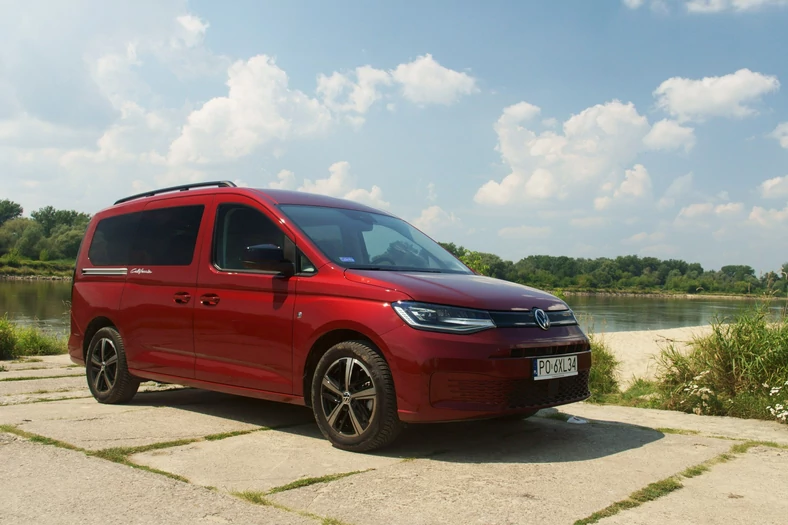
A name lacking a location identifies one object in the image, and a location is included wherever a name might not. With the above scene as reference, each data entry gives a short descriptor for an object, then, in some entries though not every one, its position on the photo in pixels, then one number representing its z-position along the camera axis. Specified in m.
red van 4.35
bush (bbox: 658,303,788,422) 6.64
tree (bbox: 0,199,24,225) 128.60
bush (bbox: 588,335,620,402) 8.88
